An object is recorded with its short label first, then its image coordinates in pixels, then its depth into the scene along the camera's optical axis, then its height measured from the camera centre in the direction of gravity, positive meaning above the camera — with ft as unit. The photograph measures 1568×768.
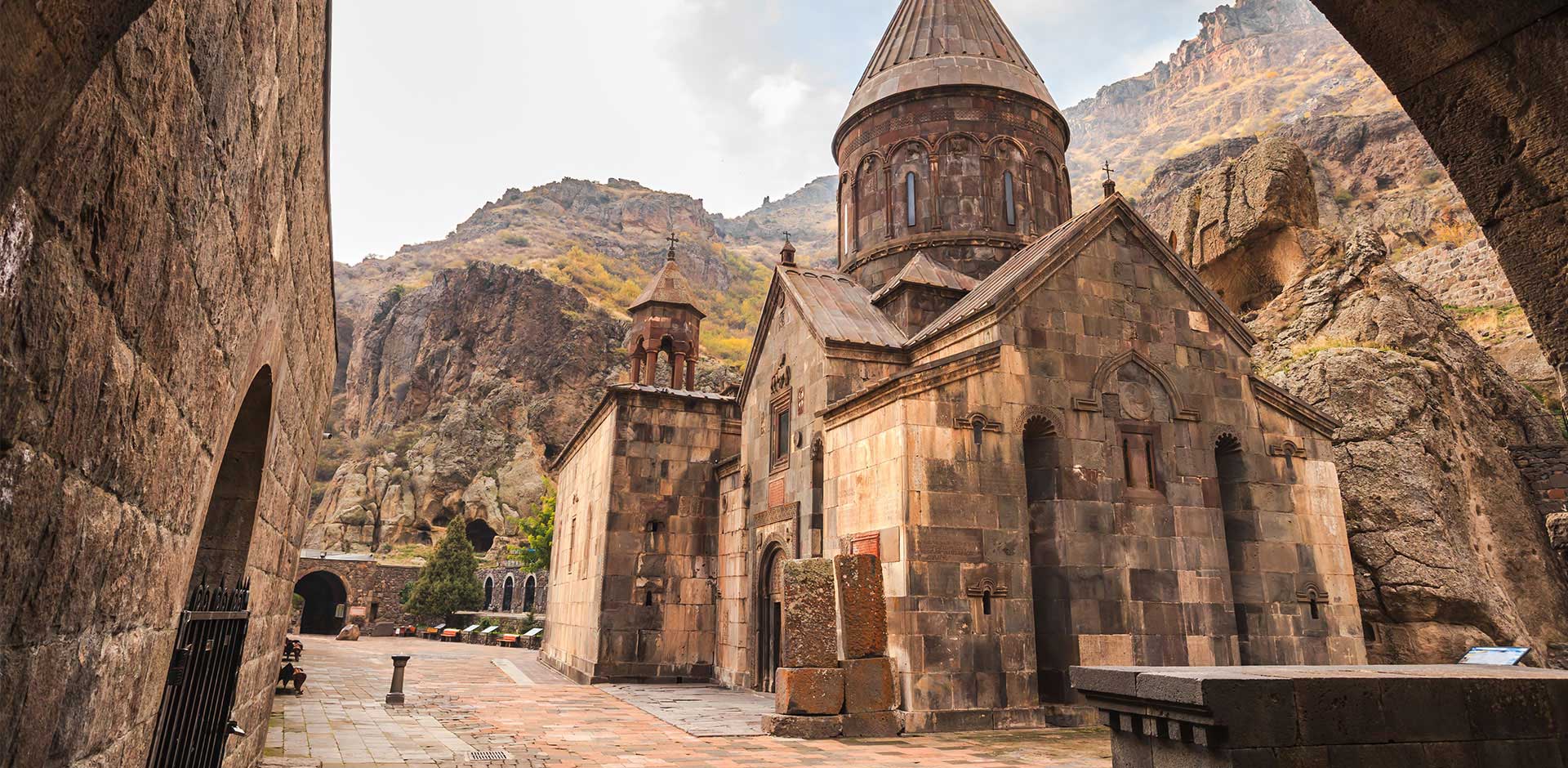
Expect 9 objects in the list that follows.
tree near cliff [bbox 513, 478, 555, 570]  100.63 +7.30
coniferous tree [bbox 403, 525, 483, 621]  97.76 +1.55
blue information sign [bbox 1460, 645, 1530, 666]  25.91 -1.18
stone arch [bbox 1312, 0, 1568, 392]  6.84 +4.29
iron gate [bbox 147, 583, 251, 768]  9.41 -1.07
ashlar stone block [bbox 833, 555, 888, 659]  27.81 -0.02
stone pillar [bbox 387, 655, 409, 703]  33.45 -3.14
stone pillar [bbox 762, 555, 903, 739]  26.81 -1.67
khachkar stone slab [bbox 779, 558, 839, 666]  27.43 -0.45
